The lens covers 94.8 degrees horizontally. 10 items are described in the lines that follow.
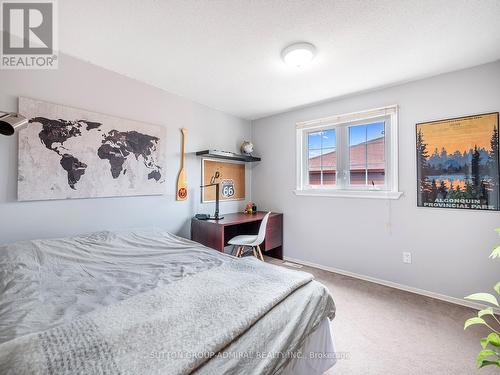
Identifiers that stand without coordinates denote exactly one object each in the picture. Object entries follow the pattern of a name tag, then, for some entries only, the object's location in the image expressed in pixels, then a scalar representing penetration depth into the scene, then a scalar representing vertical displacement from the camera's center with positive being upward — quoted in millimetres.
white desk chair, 2876 -649
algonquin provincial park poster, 2088 +246
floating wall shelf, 3018 +479
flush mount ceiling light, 1891 +1158
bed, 761 -552
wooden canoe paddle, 2906 +91
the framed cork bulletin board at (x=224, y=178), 3277 +166
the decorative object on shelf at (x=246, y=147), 3648 +666
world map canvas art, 1865 +329
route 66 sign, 3501 +17
